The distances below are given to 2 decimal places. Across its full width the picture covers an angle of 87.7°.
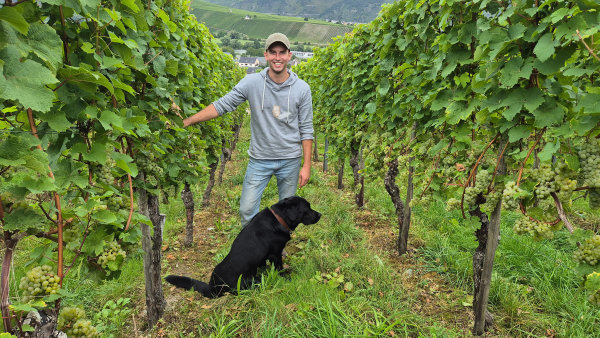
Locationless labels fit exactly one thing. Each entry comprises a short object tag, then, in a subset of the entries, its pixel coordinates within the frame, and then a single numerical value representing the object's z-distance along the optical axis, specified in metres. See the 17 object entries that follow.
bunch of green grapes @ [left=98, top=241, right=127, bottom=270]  1.38
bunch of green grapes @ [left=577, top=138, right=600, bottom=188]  1.41
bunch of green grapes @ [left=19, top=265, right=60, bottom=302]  1.14
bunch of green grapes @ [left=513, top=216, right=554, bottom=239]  1.58
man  3.54
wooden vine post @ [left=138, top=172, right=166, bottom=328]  2.80
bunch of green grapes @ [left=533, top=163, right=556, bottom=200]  1.56
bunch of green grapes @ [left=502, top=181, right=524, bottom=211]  1.68
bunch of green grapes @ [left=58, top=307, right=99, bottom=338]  1.24
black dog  3.29
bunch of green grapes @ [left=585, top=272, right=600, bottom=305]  1.22
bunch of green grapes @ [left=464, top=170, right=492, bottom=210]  2.04
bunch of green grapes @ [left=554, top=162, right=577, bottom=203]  1.48
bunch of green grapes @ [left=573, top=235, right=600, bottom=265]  1.34
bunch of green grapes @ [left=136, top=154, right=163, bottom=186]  2.48
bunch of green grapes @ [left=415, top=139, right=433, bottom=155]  3.06
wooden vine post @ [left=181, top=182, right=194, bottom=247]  4.75
